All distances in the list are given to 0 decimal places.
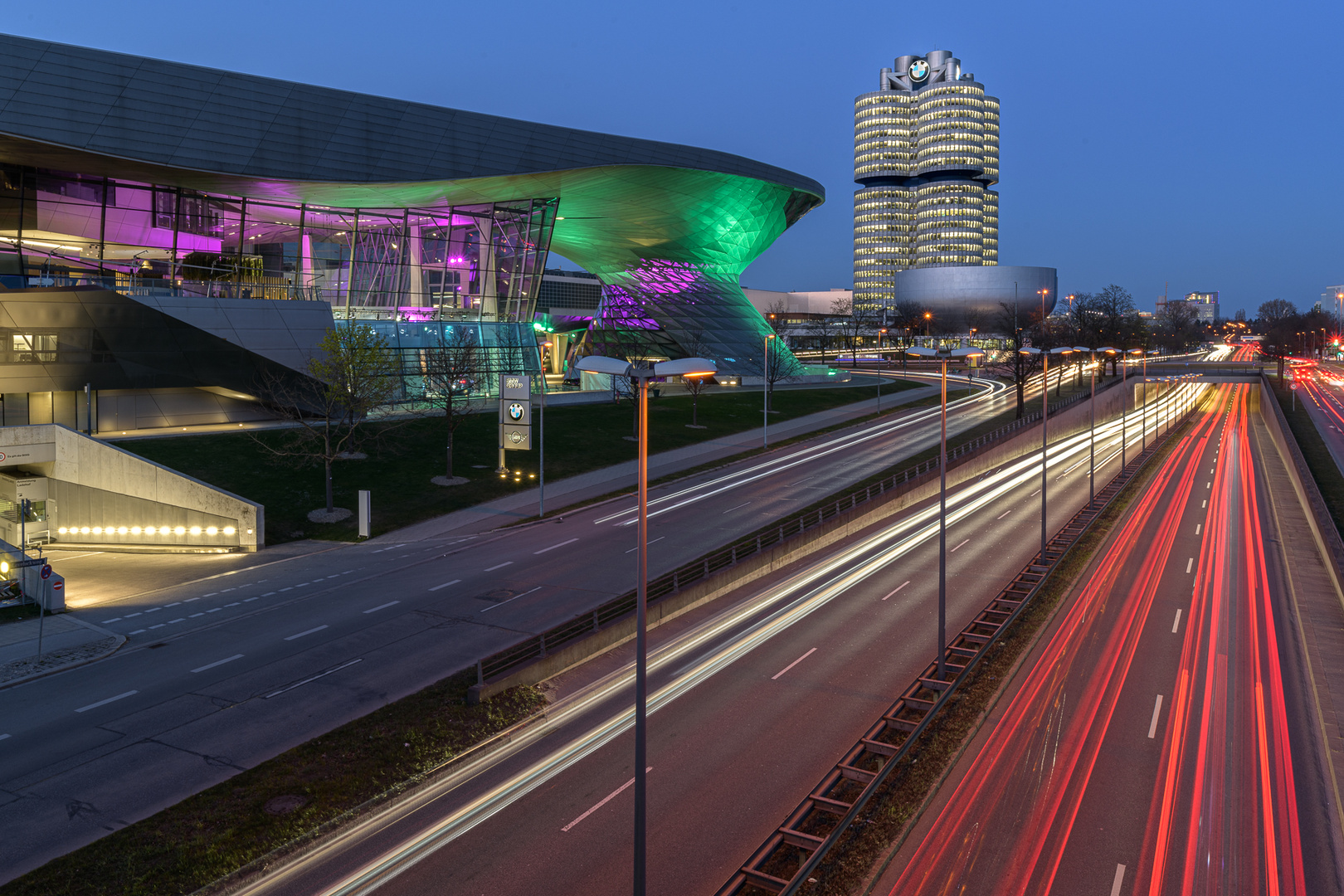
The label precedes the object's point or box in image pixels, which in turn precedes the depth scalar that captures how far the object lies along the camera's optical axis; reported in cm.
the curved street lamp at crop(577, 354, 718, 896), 1032
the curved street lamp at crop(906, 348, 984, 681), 1838
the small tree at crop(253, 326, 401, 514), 3934
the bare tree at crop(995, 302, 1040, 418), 6806
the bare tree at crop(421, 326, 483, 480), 4631
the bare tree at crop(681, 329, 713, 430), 7507
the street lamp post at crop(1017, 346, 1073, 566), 2809
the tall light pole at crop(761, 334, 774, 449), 5406
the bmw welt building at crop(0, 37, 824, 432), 4194
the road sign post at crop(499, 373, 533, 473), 4050
